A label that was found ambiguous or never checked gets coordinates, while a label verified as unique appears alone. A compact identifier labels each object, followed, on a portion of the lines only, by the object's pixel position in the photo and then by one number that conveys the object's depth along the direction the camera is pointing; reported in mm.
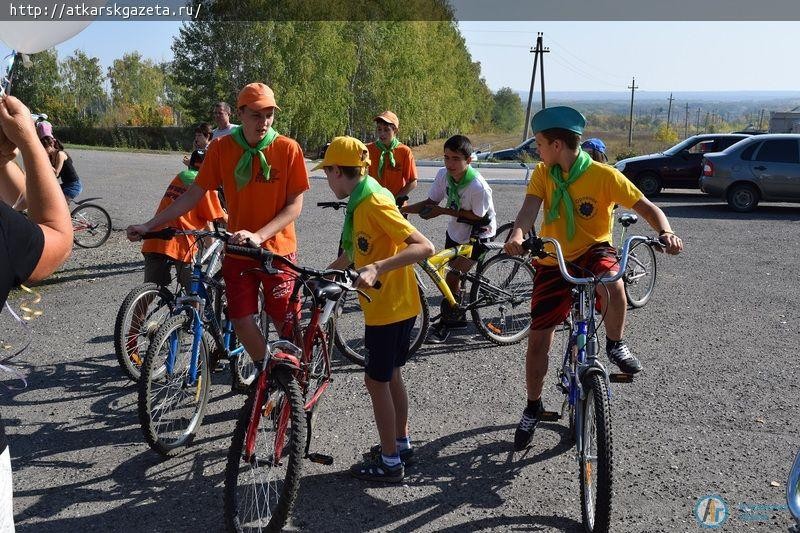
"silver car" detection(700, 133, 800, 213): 16794
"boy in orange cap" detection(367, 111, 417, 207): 8133
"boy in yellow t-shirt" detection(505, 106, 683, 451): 4539
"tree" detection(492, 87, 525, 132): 133000
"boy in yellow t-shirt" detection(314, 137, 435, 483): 4094
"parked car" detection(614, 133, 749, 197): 20109
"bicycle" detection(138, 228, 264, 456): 4629
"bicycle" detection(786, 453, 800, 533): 2143
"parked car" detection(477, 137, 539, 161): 34656
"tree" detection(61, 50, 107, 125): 68562
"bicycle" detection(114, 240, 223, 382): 5617
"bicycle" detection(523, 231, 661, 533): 3730
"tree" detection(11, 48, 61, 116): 53312
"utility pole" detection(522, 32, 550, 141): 56438
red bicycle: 3680
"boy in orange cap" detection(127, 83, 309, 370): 4848
